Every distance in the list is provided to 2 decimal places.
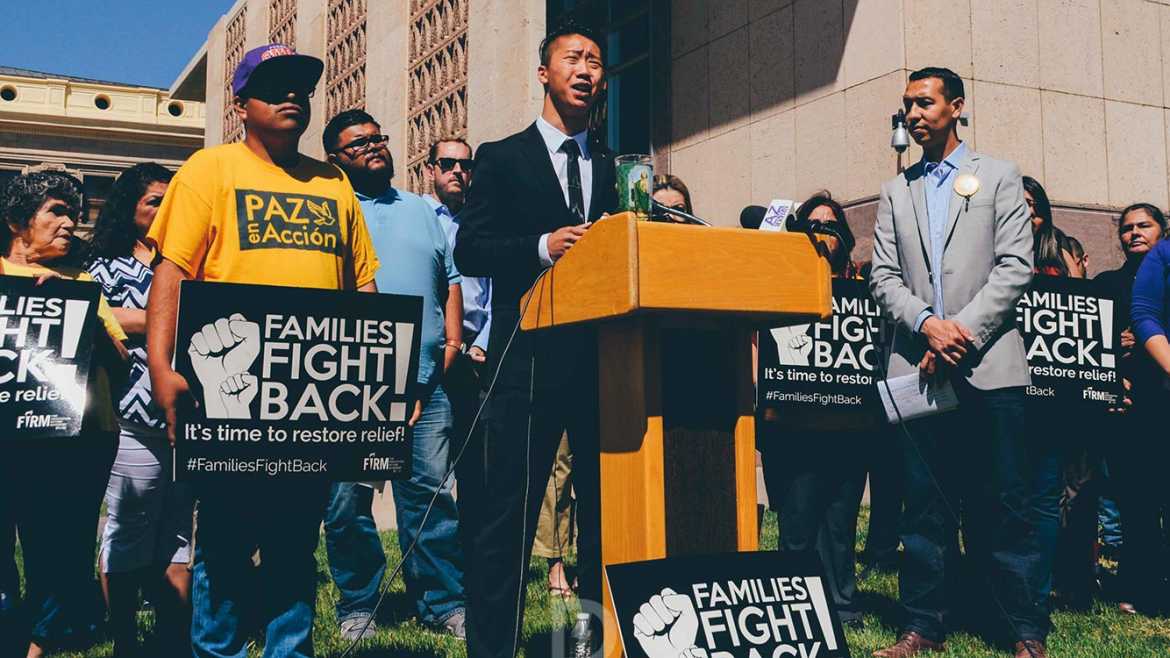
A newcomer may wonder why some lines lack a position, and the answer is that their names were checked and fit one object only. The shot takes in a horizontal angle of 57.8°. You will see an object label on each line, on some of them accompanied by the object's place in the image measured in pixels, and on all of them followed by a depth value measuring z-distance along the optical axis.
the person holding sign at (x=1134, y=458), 5.42
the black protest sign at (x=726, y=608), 2.58
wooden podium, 2.64
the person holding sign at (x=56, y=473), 4.07
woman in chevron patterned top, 4.02
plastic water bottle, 3.24
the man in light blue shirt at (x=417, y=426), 4.92
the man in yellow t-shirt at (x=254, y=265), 3.23
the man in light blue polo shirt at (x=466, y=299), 5.36
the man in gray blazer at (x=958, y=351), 4.25
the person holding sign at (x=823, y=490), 4.94
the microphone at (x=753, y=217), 3.24
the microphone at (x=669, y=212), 2.86
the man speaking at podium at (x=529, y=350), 3.25
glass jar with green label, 2.82
